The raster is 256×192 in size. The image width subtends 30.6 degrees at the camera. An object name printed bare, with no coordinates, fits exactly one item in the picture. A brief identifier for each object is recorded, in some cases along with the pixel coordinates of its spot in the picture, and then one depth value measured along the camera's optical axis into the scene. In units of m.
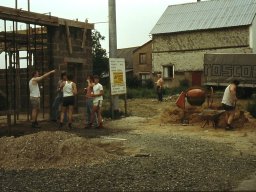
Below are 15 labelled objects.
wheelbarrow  14.93
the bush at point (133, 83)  47.06
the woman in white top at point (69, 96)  14.69
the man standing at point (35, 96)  14.75
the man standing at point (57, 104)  16.30
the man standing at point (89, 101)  15.18
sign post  17.68
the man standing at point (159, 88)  29.23
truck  29.36
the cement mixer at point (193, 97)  16.94
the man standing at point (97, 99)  15.02
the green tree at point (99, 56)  54.34
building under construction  16.77
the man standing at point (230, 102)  14.68
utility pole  18.56
